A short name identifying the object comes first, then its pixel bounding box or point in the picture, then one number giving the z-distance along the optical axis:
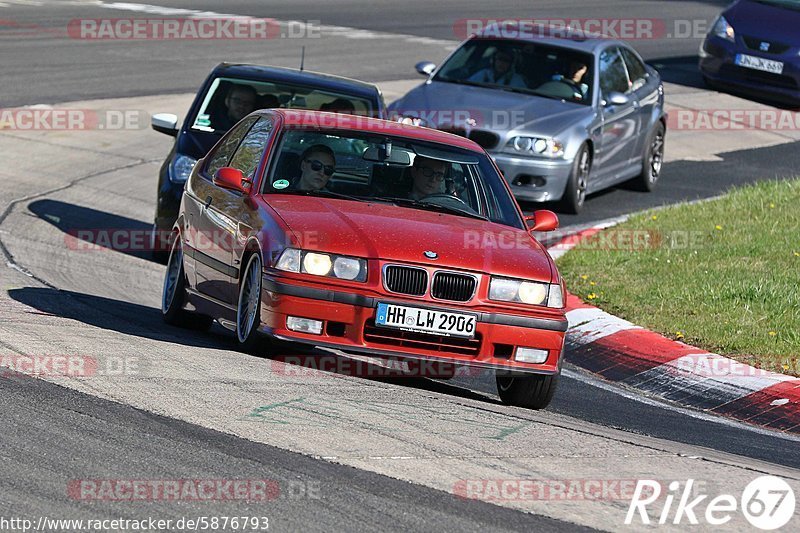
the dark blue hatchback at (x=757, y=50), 44.09
